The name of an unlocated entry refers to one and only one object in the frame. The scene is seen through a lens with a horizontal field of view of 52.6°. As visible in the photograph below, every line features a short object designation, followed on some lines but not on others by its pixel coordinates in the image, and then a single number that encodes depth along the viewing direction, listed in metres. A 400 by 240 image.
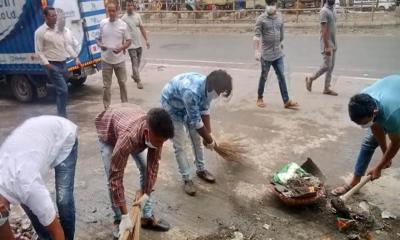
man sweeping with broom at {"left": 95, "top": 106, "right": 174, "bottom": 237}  2.79
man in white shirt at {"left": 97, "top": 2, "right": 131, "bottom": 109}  6.98
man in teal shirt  3.29
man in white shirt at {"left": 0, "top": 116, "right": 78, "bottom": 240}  2.34
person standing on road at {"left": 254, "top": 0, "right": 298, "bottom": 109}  6.68
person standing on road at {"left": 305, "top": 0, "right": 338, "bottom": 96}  6.96
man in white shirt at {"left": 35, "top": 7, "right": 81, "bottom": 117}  6.44
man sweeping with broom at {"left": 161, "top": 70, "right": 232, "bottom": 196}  3.88
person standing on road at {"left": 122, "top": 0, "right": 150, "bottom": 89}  8.57
